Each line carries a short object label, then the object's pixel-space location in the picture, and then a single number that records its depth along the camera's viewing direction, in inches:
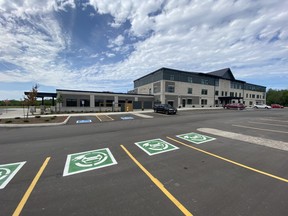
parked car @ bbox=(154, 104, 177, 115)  934.6
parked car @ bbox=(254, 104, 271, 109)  1887.6
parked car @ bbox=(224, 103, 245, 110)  1515.7
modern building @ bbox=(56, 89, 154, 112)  1197.7
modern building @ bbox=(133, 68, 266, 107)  1614.2
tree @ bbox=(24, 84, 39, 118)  791.7
